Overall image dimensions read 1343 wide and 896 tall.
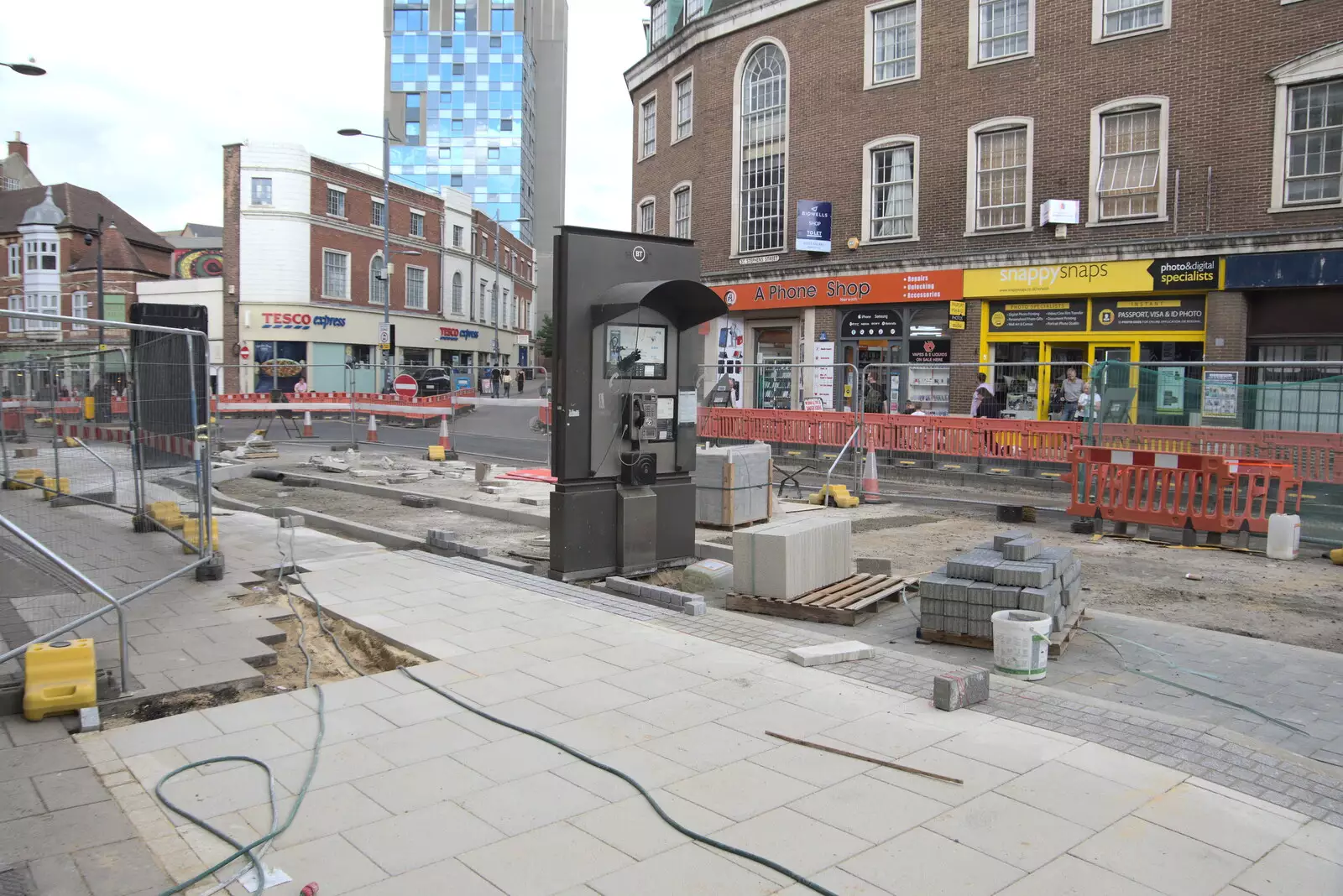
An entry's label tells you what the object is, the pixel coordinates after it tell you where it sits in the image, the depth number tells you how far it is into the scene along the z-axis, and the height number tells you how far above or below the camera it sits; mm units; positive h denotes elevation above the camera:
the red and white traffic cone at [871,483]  16453 -1596
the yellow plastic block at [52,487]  9125 -1071
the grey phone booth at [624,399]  8828 -97
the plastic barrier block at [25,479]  8254 -908
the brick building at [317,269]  48062 +6355
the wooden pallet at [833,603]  7957 -1811
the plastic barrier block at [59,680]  5176 -1638
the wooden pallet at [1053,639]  6980 -1866
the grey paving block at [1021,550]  7285 -1199
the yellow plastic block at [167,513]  9812 -1356
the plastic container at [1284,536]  11445 -1665
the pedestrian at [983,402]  20578 -170
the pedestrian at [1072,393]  19000 +51
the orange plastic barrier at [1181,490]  12164 -1242
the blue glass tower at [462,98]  98562 +30312
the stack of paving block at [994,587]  6977 -1456
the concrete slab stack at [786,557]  8125 -1456
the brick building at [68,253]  58375 +8463
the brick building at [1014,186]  20859 +5479
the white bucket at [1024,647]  6367 -1701
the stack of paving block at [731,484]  12742 -1263
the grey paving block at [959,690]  5523 -1744
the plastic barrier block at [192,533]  9211 -1452
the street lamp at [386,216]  35656 +7329
